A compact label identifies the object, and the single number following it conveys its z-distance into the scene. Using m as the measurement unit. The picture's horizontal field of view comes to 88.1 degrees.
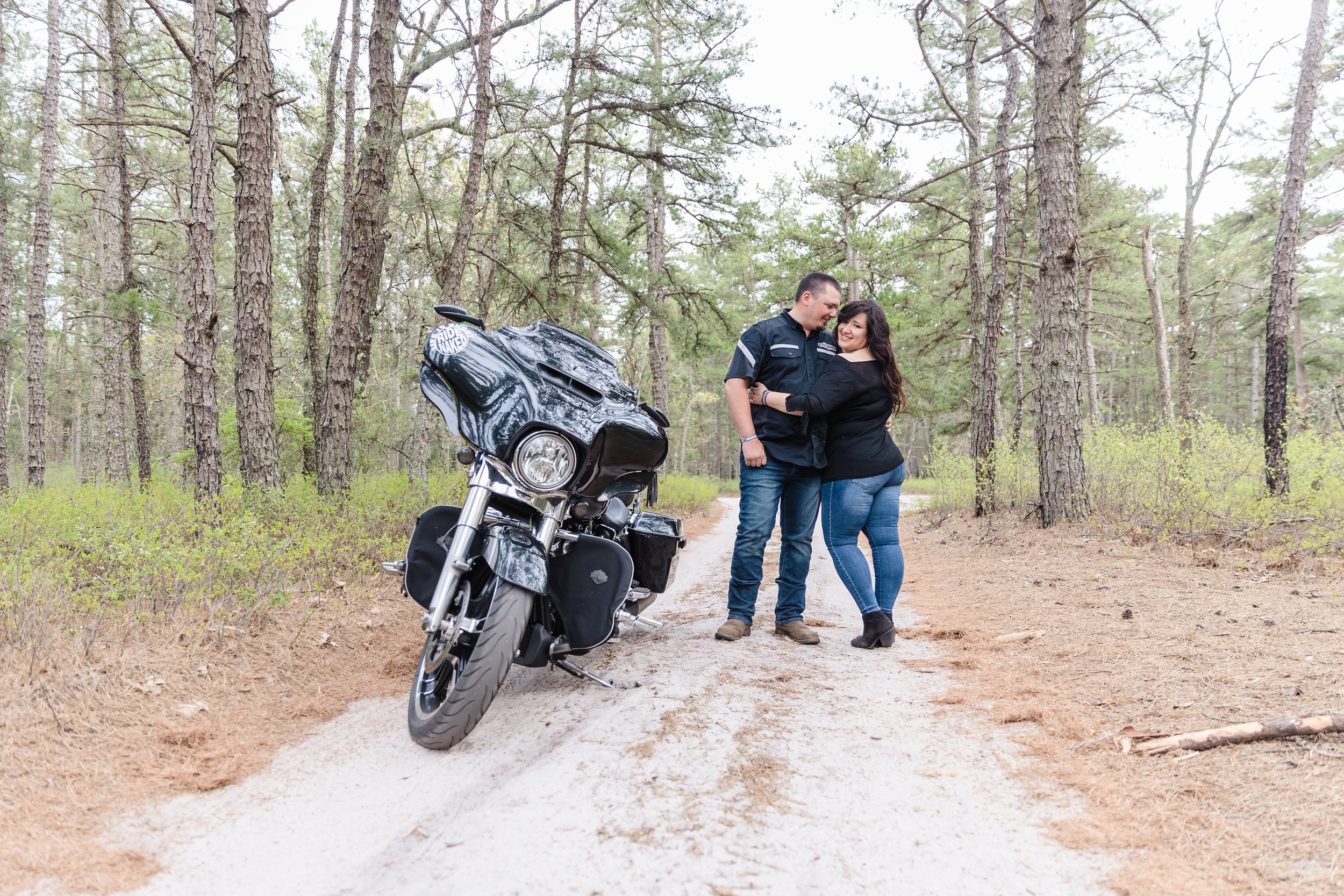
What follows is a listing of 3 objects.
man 4.22
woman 4.15
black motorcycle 2.60
